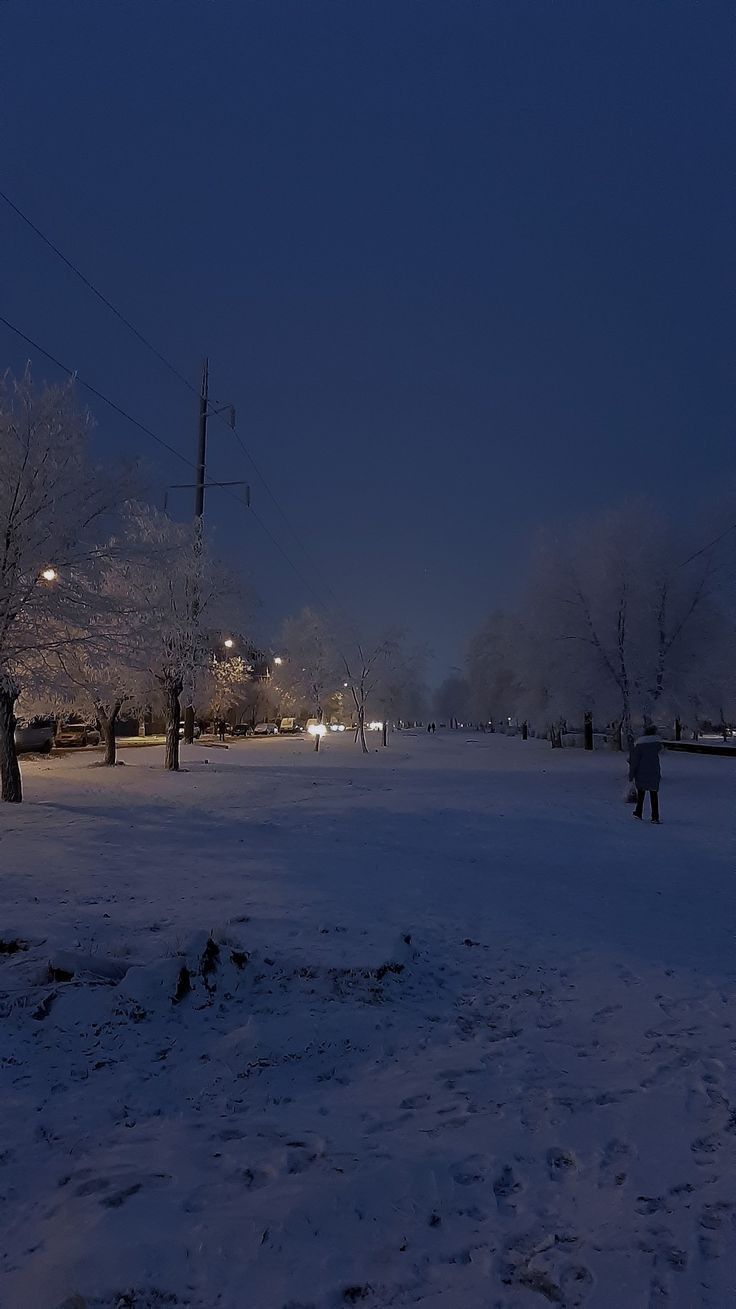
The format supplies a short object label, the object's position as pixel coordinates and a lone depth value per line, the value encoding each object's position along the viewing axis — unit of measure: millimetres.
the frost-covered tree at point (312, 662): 48906
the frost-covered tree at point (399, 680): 48469
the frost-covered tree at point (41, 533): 12945
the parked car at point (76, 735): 41534
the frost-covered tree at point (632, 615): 22500
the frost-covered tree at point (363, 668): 45312
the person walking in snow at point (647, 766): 15383
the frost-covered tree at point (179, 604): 22594
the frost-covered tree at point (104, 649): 14133
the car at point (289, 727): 80250
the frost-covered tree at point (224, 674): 27069
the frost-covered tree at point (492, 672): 63844
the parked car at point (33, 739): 34844
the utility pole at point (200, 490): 22266
